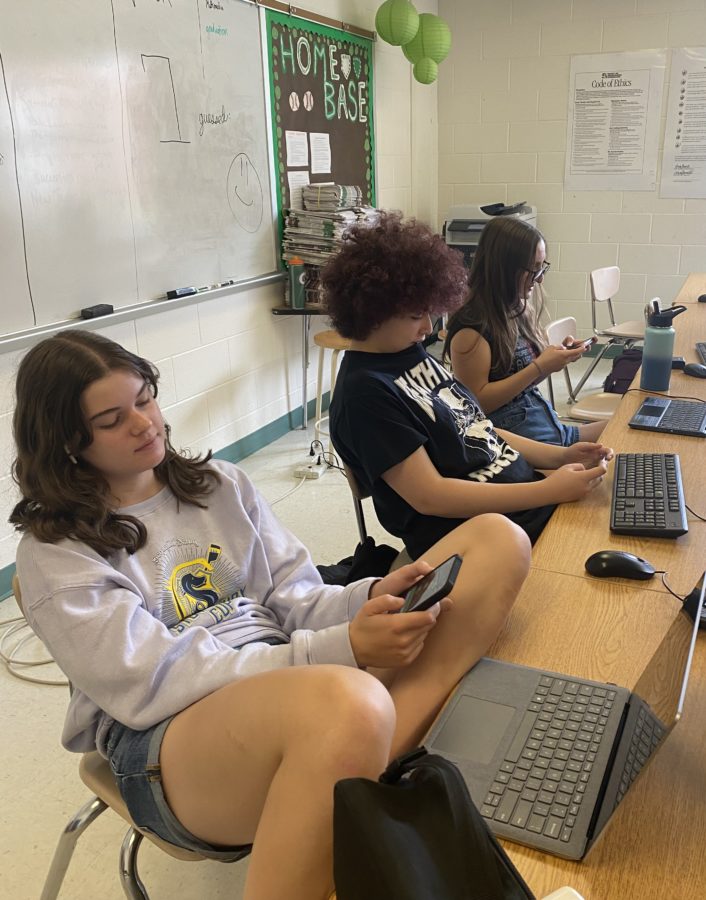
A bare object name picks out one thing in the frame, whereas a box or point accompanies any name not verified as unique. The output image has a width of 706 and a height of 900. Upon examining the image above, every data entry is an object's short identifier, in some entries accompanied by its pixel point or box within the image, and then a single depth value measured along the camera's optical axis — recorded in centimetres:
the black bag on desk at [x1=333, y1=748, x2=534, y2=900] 60
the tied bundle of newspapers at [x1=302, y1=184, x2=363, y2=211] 390
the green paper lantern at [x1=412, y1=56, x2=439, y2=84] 471
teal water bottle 220
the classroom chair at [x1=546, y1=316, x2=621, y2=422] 284
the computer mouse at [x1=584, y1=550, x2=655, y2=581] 122
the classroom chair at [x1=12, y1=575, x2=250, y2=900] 104
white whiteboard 241
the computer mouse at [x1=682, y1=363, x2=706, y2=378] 238
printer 510
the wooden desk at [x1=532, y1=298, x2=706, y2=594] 127
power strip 358
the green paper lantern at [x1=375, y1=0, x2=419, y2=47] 436
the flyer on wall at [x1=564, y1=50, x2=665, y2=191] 501
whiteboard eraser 269
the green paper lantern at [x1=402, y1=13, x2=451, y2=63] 464
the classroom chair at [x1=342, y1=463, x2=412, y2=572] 168
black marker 312
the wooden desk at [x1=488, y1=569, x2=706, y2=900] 71
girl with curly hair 152
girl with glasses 213
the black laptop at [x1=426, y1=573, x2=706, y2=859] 71
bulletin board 377
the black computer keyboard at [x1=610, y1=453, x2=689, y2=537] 137
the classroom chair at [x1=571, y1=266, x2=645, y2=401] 414
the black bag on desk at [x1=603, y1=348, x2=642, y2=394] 325
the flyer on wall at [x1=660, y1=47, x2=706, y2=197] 489
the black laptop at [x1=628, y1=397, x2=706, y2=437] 192
